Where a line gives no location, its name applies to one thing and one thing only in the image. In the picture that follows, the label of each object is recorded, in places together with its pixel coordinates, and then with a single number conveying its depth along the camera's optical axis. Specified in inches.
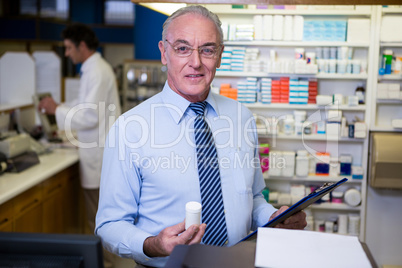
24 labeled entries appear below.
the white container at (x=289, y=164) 152.7
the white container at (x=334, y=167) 154.9
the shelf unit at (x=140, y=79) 240.7
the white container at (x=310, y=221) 158.8
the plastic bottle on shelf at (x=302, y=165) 152.4
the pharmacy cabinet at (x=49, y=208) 124.6
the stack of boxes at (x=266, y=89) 150.9
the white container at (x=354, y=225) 157.5
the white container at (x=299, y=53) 148.7
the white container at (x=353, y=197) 154.6
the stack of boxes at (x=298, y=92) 150.6
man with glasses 63.3
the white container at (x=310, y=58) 148.5
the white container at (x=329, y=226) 160.7
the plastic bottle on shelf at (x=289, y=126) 151.8
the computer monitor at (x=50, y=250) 35.8
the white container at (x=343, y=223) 159.6
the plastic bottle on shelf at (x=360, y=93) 150.1
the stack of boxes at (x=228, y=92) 152.1
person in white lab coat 158.9
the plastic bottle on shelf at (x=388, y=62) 146.7
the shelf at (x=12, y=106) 164.6
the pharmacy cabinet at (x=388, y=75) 144.3
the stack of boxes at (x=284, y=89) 151.3
